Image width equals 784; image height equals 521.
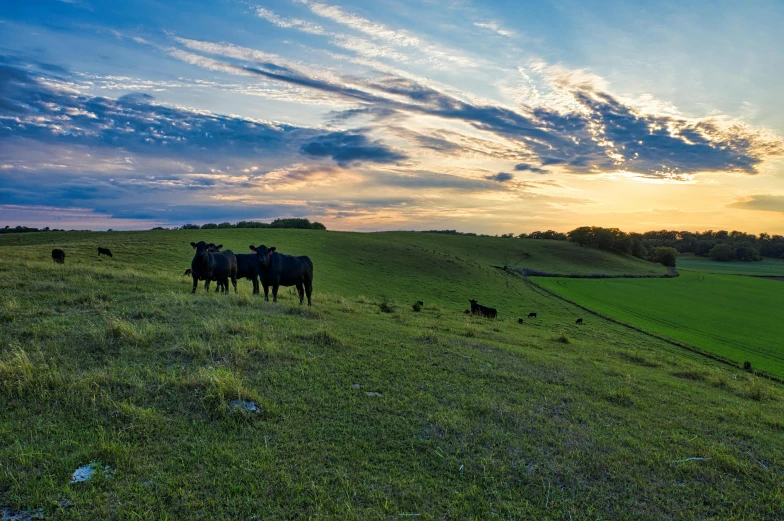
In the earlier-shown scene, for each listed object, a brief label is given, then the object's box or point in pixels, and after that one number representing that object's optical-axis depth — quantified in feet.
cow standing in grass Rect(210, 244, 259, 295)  75.15
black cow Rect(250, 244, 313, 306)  59.98
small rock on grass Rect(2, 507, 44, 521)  12.48
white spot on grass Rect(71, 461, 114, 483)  14.53
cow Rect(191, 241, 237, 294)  60.29
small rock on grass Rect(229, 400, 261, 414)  20.46
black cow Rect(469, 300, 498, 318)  96.68
